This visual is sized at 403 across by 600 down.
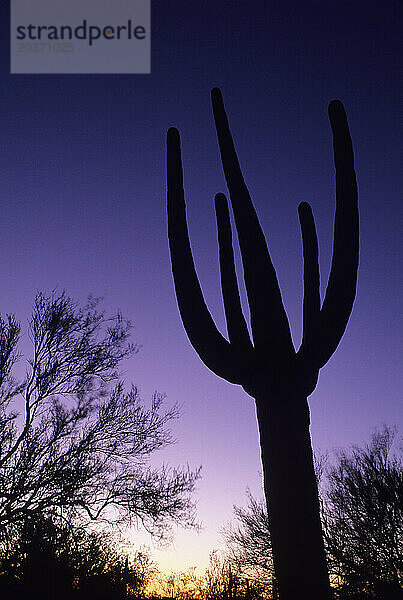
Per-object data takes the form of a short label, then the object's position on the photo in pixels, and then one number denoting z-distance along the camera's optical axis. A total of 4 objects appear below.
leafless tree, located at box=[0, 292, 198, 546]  9.39
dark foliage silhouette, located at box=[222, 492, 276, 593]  16.33
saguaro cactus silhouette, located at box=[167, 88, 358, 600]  3.82
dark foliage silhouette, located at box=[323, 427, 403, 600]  13.00
